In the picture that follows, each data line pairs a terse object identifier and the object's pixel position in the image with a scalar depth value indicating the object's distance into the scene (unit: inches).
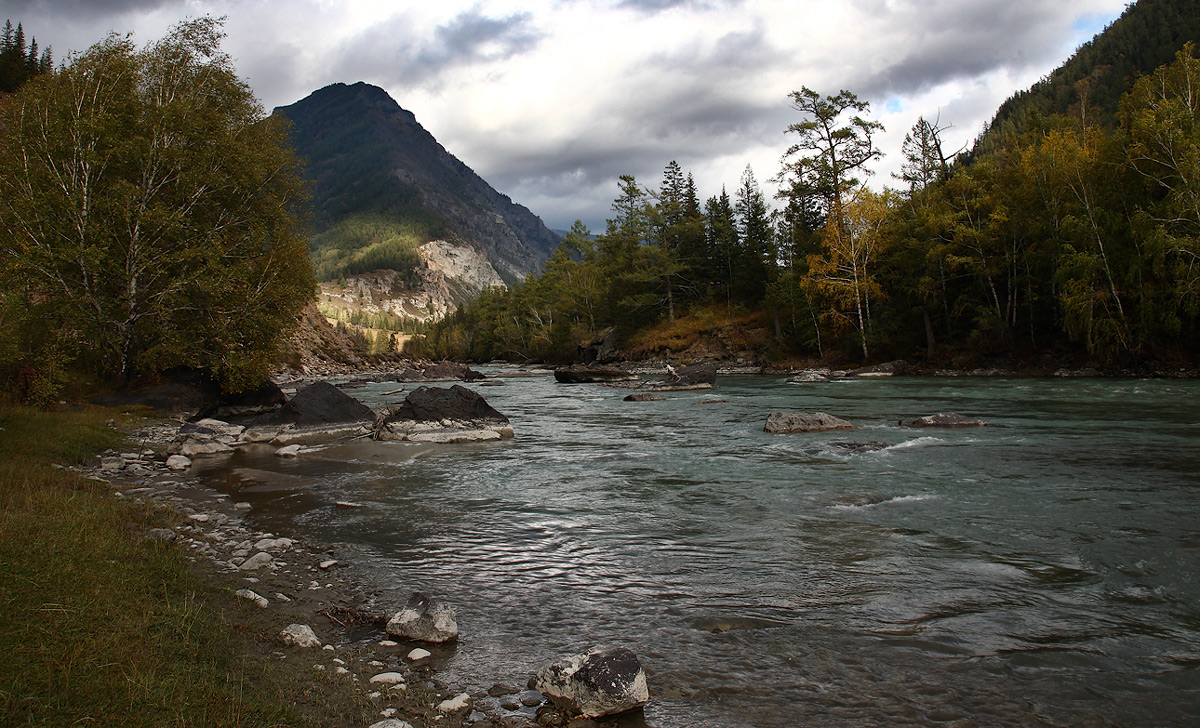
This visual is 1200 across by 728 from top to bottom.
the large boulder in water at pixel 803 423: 761.6
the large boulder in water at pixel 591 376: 1995.6
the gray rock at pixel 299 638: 211.3
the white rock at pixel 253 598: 247.0
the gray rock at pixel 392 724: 157.3
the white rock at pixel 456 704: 175.5
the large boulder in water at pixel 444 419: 791.1
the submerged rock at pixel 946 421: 740.0
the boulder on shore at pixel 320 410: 848.3
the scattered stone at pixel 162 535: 299.5
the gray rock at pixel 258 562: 295.4
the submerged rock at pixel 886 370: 1749.5
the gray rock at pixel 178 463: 577.9
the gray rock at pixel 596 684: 173.0
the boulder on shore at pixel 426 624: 222.1
